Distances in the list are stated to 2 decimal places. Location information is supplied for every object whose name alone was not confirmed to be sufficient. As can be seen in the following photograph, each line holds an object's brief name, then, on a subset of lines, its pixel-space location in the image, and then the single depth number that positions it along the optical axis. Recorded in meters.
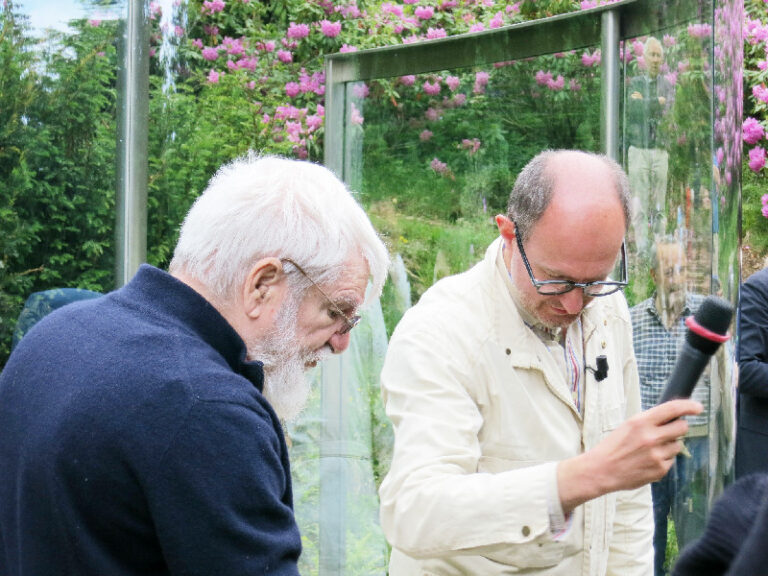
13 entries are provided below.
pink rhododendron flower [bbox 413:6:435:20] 7.04
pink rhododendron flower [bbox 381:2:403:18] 7.05
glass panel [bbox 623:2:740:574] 3.47
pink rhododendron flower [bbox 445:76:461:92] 4.52
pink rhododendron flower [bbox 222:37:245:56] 6.89
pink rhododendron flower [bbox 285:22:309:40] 7.06
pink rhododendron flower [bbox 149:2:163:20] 4.36
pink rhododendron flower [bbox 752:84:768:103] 6.72
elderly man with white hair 1.62
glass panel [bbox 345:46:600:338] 4.11
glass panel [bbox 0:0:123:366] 3.98
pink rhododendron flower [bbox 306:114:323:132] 6.57
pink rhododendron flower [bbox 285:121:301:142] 6.38
